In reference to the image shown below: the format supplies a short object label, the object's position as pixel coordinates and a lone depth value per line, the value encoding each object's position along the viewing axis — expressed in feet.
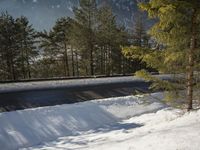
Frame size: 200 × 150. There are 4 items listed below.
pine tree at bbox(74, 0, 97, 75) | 137.18
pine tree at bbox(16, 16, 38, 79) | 151.43
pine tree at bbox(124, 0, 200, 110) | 44.09
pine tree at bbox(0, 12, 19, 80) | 143.64
